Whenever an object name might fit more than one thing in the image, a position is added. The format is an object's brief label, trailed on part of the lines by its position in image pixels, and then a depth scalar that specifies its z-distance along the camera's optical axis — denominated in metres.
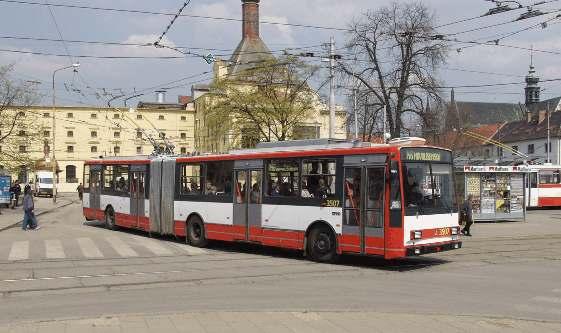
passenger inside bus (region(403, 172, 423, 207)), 13.44
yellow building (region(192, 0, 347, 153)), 40.28
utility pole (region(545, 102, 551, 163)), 75.51
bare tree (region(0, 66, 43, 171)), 36.75
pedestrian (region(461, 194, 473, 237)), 22.73
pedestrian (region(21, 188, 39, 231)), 23.28
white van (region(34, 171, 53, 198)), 65.69
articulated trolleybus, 13.51
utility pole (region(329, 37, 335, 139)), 25.56
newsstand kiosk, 29.11
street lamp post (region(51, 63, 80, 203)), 49.21
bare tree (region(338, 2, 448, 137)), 35.75
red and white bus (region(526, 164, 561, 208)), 42.03
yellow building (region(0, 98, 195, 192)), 82.62
